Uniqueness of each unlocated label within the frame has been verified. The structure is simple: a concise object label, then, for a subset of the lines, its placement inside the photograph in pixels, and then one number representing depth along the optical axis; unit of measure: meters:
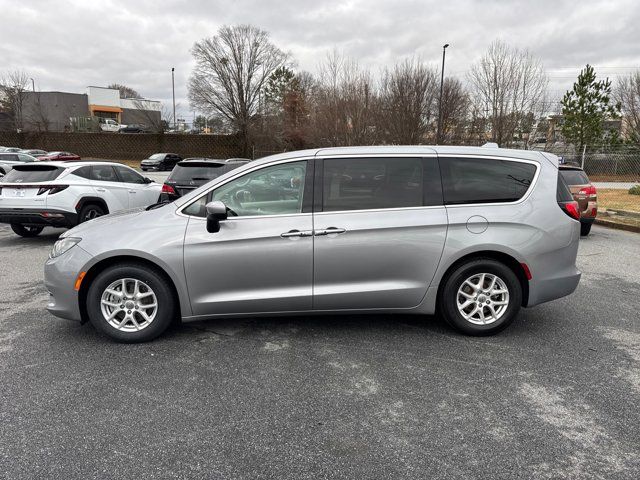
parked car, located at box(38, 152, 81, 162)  32.06
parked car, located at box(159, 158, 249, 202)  9.99
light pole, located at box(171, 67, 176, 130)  59.75
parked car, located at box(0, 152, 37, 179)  24.24
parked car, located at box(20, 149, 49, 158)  35.61
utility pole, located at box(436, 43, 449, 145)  30.72
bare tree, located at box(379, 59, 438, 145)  32.03
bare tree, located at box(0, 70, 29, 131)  52.06
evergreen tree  31.03
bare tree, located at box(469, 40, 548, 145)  25.58
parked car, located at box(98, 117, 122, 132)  55.70
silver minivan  3.95
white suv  8.23
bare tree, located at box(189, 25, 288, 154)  47.34
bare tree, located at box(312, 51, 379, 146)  31.88
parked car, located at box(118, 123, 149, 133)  54.44
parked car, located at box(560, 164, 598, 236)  9.55
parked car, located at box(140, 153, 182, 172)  37.31
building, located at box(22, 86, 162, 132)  59.19
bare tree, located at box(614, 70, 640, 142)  32.03
